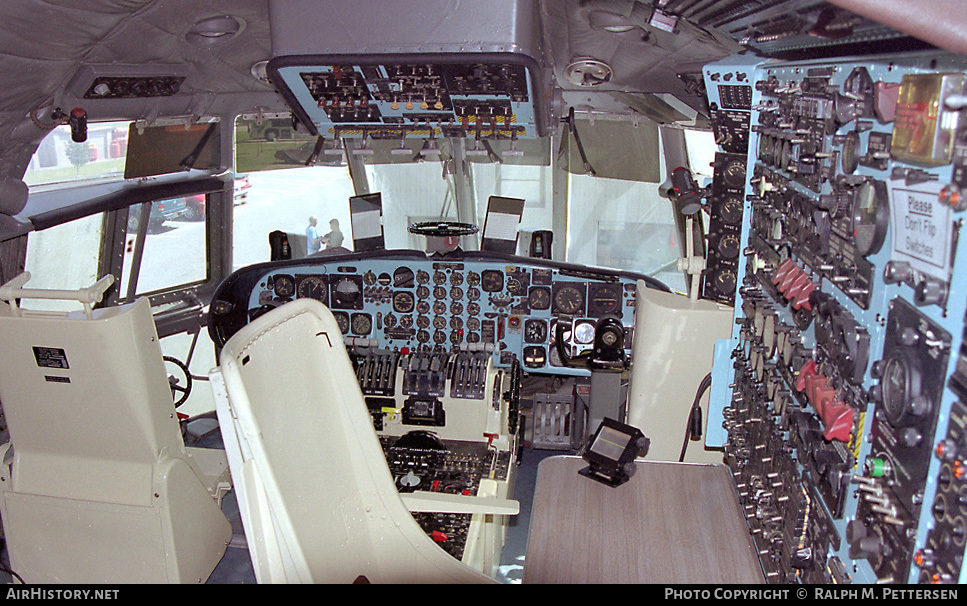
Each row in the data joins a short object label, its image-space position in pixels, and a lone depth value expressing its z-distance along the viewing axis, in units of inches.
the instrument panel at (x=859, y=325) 40.9
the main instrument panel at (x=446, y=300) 195.9
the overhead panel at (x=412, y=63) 101.7
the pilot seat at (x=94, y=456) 112.3
